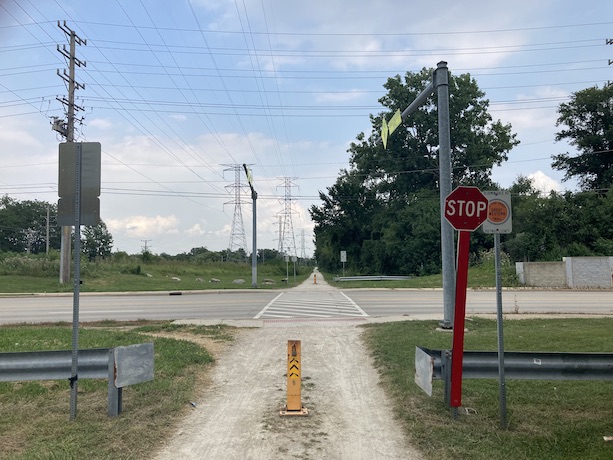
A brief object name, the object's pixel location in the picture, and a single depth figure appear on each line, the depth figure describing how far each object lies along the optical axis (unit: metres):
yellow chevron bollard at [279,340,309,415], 5.41
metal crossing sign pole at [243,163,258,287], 31.19
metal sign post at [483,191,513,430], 4.93
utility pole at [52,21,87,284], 30.46
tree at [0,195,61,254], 94.75
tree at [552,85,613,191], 45.59
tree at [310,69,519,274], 46.84
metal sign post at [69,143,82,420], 5.08
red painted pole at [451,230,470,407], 5.03
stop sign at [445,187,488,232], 5.10
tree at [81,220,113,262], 107.69
